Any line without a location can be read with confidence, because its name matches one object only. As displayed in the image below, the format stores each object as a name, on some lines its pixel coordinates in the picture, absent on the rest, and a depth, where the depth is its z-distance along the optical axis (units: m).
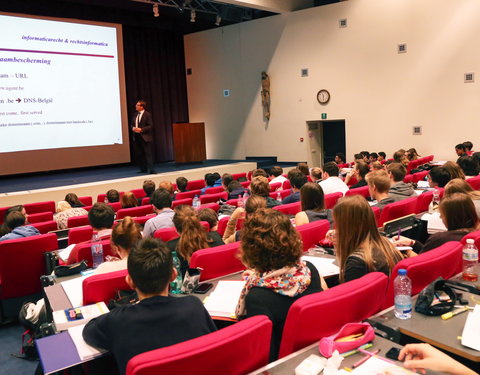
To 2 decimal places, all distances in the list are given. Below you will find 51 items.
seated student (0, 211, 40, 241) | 4.52
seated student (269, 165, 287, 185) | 8.07
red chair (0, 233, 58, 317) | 4.17
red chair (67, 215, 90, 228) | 5.47
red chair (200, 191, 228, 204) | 6.50
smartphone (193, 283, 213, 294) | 2.72
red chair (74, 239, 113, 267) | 3.69
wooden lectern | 12.95
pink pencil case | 1.79
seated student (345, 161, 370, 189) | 6.75
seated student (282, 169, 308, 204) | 5.56
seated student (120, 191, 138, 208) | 6.24
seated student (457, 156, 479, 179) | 6.36
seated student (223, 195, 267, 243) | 4.20
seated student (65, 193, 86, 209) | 6.74
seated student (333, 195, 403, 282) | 2.50
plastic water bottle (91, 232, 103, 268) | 3.66
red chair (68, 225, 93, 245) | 4.59
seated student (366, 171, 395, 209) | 4.79
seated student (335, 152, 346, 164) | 11.36
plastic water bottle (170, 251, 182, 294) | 2.74
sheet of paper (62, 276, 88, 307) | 2.71
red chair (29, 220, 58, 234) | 5.15
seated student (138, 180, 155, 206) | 7.27
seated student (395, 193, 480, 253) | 3.00
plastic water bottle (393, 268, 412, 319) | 2.10
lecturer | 11.07
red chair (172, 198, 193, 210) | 6.28
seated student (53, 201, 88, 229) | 5.72
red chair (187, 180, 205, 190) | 9.29
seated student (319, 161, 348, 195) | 6.23
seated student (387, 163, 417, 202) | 5.26
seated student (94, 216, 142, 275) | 3.04
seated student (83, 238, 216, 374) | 1.83
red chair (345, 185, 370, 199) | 5.81
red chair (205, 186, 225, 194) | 7.52
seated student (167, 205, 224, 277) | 3.24
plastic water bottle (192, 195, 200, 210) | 6.27
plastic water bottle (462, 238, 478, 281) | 2.53
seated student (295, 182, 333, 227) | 4.14
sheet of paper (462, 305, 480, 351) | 1.81
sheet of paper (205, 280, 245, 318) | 2.38
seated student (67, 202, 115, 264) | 4.12
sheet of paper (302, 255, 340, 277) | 2.89
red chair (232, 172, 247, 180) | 9.35
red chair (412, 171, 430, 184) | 7.41
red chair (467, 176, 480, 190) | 5.55
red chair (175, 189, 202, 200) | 7.14
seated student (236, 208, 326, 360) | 2.08
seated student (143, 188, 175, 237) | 4.54
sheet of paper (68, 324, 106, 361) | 1.93
